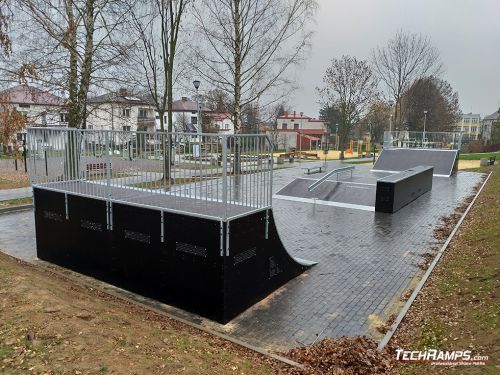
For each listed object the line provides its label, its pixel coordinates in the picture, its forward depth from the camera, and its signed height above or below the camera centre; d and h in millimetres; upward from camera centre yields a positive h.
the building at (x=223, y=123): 53750 +2291
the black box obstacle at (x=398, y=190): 14203 -2026
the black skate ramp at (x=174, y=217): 6102 -1432
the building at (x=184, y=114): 68750 +3812
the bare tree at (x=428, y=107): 56969 +4664
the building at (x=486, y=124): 97575 +4309
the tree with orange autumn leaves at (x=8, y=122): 9234 +218
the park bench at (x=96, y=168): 7797 -733
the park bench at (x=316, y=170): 24508 -2134
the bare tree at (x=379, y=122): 65175 +2874
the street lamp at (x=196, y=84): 21133 +2719
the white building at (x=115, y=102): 17244 +1437
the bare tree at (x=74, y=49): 13531 +3025
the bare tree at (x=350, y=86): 42156 +5484
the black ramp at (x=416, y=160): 26311 -1499
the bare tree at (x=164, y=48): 20641 +4710
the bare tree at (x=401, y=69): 46156 +8116
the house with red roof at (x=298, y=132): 73019 +725
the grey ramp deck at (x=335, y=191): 16172 -2396
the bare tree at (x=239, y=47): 22719 +5194
